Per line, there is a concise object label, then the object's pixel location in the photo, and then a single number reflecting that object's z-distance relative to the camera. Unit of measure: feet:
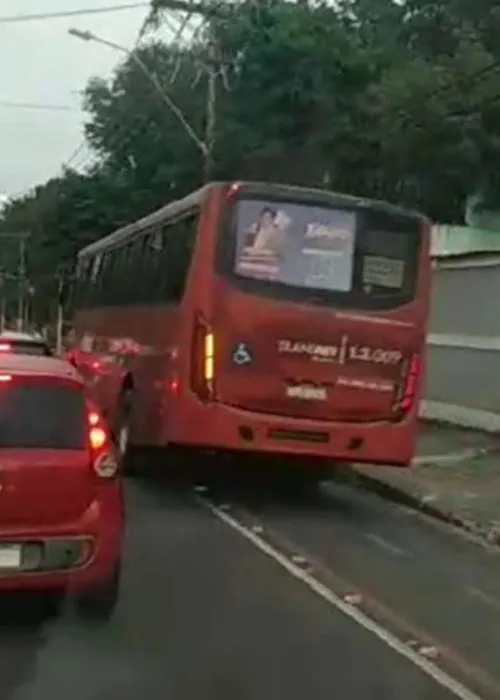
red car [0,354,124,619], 27.84
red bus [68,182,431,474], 50.26
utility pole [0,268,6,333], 382.01
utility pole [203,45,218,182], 115.65
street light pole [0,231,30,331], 288.92
